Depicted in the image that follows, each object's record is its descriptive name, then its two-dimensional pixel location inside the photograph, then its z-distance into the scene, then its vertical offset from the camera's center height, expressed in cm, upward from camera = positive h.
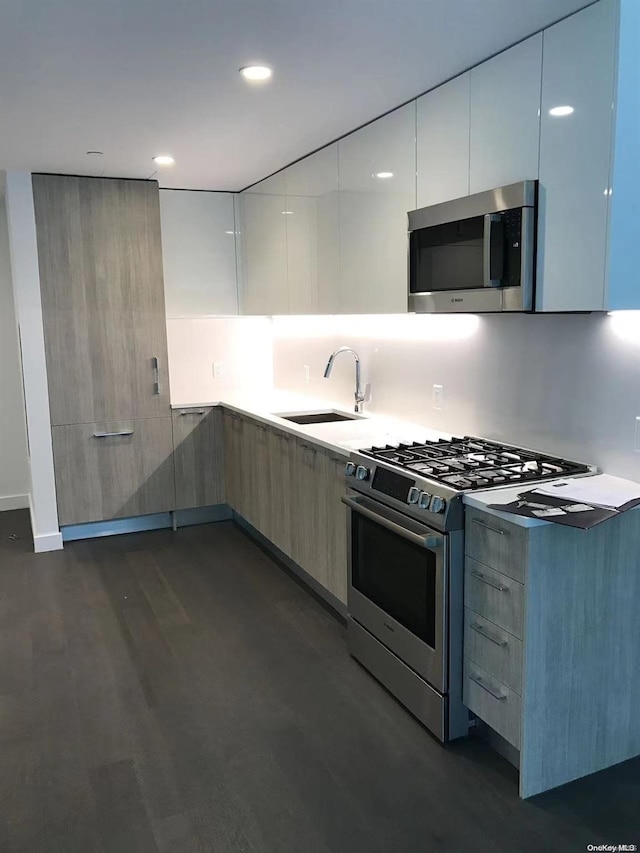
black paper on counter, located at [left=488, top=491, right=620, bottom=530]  206 -58
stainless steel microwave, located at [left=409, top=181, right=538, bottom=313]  250 +24
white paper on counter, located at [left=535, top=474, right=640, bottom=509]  224 -58
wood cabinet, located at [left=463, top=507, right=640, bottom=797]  219 -103
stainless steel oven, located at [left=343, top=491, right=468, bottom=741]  248 -111
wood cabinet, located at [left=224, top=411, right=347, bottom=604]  341 -97
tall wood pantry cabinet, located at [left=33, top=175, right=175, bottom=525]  461 -15
